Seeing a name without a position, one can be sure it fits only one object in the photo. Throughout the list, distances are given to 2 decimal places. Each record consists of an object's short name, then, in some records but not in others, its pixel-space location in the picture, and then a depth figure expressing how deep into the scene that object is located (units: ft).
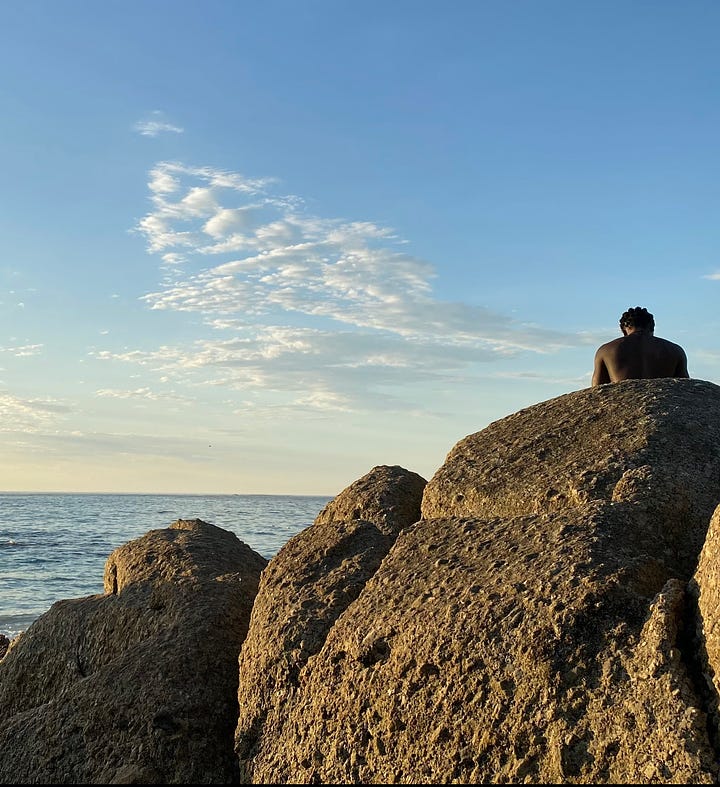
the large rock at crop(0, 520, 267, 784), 13.33
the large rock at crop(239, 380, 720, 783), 9.64
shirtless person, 21.22
